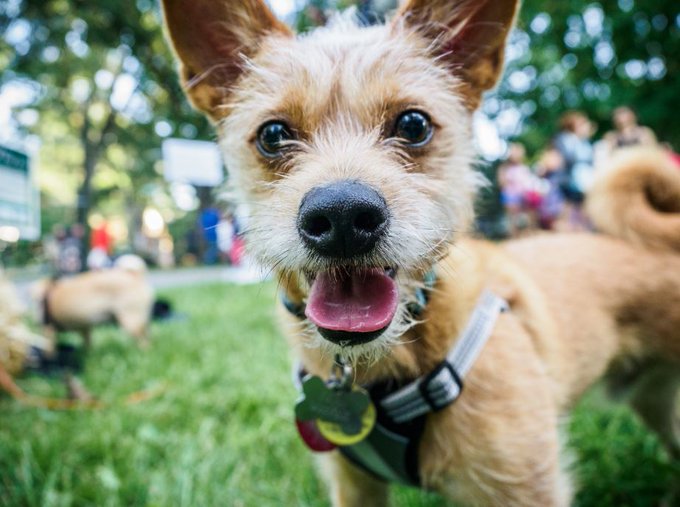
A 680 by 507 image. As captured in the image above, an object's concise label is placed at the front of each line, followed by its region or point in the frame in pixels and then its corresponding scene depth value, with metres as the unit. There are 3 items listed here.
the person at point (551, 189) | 8.35
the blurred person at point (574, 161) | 7.82
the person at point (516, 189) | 10.59
